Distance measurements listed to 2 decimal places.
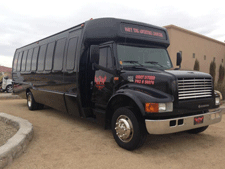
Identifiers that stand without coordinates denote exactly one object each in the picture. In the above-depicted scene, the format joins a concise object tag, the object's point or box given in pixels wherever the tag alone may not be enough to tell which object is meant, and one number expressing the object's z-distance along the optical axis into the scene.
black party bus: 4.03
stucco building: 18.53
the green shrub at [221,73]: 23.08
